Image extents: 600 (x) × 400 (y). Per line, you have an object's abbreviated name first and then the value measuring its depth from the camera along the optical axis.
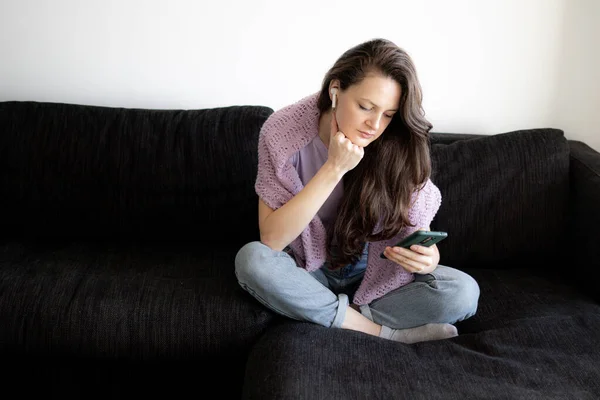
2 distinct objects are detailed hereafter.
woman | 1.31
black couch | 1.25
